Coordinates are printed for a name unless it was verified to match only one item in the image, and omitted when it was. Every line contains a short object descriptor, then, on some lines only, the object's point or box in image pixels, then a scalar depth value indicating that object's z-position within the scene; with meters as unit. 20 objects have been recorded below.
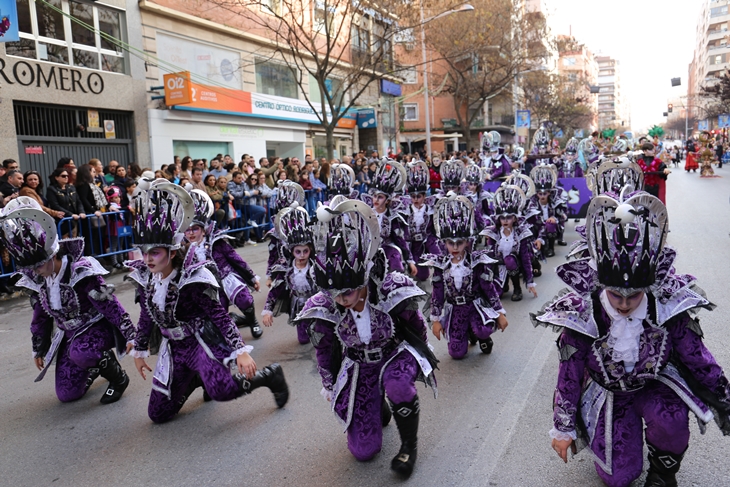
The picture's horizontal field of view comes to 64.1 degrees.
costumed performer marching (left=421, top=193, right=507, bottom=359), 5.51
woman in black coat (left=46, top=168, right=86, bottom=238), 9.49
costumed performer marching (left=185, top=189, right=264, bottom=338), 6.04
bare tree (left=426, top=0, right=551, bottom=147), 26.94
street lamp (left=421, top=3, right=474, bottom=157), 24.57
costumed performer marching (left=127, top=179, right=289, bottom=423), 3.96
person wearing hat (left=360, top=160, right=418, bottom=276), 7.67
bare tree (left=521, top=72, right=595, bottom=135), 46.19
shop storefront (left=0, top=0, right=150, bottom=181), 14.30
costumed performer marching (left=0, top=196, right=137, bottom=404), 4.55
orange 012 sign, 17.38
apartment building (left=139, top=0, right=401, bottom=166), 18.30
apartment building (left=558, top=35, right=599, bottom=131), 93.44
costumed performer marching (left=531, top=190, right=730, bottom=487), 2.90
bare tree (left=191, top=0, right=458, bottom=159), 17.64
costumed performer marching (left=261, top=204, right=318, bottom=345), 6.04
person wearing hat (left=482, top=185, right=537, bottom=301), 7.67
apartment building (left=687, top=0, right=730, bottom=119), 94.98
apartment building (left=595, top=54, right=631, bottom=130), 169.75
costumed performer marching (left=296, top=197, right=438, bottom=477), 3.42
